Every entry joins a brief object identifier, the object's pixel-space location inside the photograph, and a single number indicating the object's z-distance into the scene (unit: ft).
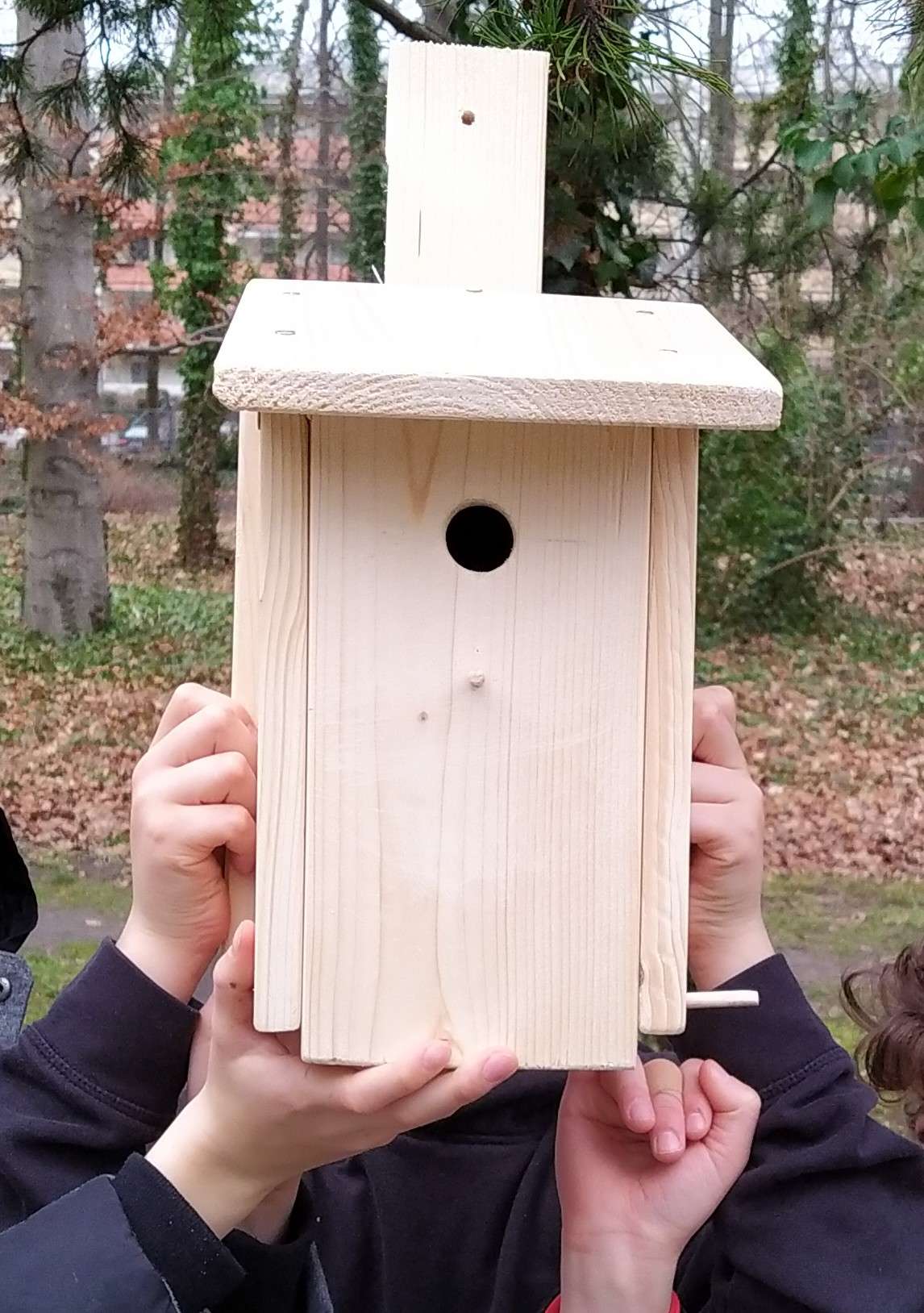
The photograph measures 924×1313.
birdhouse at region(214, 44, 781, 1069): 2.81
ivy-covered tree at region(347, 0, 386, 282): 12.86
